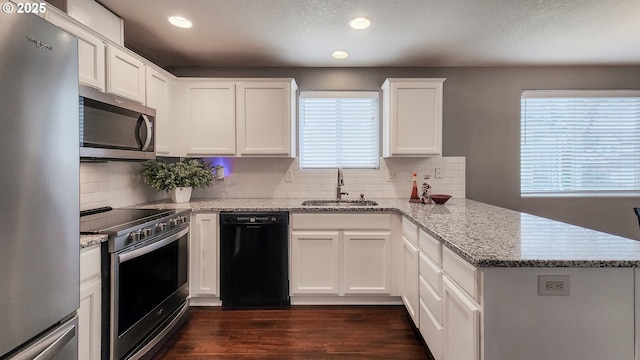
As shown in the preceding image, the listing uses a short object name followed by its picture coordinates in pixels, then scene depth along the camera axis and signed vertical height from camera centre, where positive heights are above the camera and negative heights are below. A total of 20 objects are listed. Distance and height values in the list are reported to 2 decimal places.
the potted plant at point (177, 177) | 2.69 +0.01
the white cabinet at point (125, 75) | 2.00 +0.76
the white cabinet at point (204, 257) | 2.56 -0.69
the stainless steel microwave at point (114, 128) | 1.71 +0.33
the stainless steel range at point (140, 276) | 1.58 -0.62
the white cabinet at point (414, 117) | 2.91 +0.61
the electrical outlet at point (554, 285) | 1.10 -0.40
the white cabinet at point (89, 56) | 1.71 +0.77
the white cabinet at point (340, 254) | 2.58 -0.67
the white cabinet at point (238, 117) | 2.92 +0.61
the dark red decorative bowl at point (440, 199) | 2.68 -0.19
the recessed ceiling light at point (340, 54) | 2.82 +1.22
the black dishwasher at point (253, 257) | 2.55 -0.69
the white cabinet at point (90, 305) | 1.43 -0.64
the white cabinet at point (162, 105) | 2.50 +0.65
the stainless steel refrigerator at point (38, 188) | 0.89 -0.04
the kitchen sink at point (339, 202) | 2.99 -0.25
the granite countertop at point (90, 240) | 1.41 -0.31
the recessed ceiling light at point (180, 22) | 2.21 +1.21
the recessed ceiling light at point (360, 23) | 2.19 +1.19
